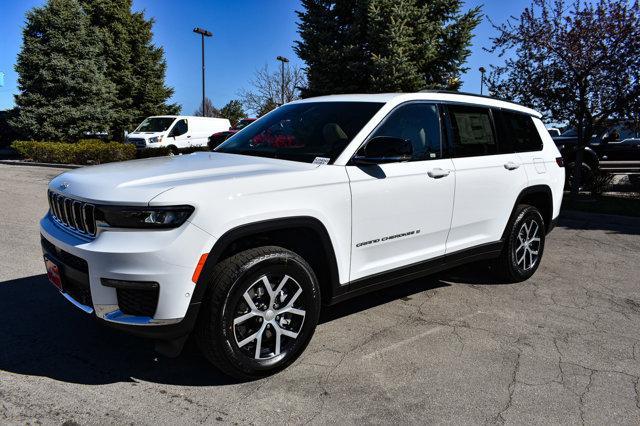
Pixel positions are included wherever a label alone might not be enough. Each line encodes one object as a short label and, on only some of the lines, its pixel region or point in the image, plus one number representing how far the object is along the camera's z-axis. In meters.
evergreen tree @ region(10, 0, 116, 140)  23.69
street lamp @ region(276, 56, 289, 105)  37.19
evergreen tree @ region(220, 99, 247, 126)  60.72
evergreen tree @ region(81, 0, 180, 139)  28.55
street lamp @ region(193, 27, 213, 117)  30.02
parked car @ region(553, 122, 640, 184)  10.59
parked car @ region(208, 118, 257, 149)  20.46
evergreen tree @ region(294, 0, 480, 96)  14.72
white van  20.77
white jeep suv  2.72
